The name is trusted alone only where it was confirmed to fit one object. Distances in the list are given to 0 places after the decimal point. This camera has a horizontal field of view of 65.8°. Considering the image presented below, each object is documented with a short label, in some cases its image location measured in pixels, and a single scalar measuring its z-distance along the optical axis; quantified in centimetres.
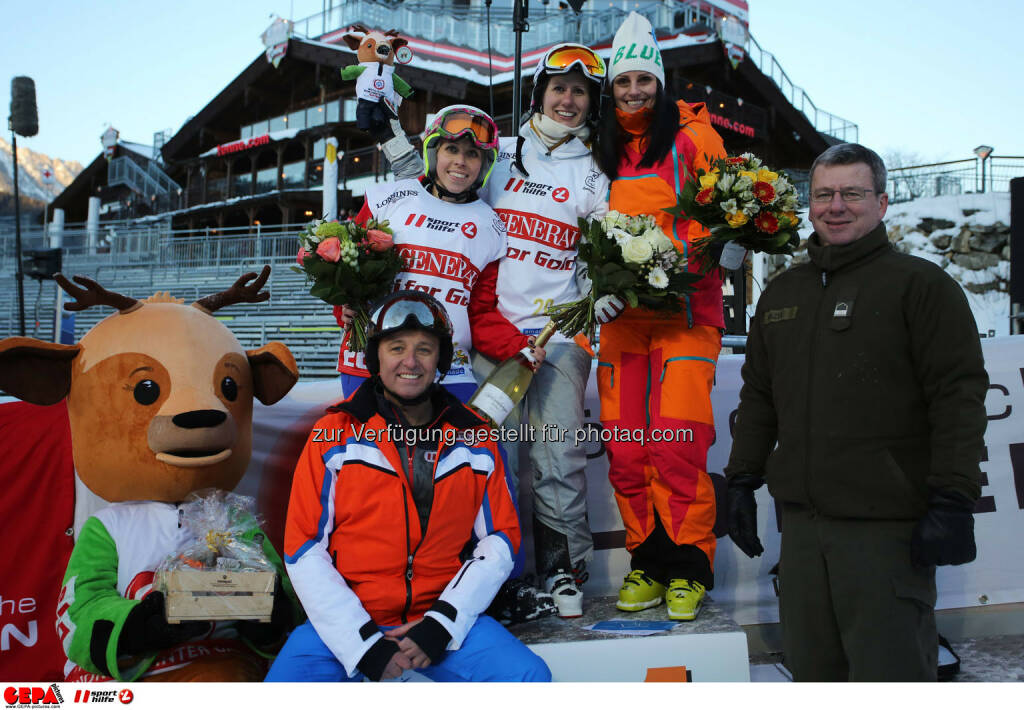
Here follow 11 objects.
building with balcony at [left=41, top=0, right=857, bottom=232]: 2358
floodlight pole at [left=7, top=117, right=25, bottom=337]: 1390
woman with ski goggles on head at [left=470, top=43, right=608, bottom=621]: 376
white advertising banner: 438
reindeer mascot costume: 298
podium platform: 309
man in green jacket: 234
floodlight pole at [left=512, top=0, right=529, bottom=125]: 582
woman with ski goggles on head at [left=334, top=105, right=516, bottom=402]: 376
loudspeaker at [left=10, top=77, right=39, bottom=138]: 1495
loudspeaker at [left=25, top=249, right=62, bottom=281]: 1271
